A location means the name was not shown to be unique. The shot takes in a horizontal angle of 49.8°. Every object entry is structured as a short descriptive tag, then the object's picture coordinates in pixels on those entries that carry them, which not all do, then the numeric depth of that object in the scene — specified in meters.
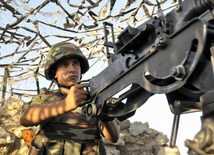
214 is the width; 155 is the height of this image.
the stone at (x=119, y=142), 3.85
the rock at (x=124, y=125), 4.30
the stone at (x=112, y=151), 3.68
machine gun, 0.89
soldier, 1.91
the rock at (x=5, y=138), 3.56
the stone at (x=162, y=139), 4.20
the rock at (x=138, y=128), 4.27
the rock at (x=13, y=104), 4.40
